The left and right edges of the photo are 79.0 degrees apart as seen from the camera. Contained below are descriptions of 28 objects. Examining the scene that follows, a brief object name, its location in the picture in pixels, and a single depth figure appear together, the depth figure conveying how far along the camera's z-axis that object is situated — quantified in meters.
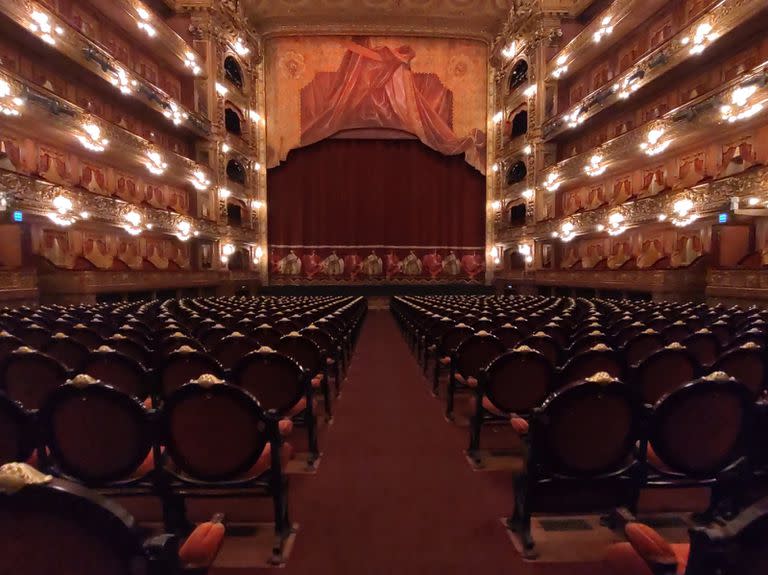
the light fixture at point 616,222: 16.28
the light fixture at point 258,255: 23.50
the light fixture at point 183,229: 17.89
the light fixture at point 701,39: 12.81
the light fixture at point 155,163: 16.80
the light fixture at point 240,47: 21.72
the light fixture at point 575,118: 18.55
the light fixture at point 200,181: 19.52
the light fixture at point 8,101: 10.79
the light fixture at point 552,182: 20.23
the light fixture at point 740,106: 11.29
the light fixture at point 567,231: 18.73
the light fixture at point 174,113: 17.64
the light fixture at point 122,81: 15.05
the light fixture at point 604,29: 17.44
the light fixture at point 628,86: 15.80
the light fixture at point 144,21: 16.52
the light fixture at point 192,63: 19.33
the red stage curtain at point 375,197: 24.38
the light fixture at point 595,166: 17.52
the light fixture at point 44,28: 12.12
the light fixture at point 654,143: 14.69
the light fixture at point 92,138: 13.76
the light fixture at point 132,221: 15.20
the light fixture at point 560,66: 19.87
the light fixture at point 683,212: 13.23
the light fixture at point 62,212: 12.16
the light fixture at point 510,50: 22.22
